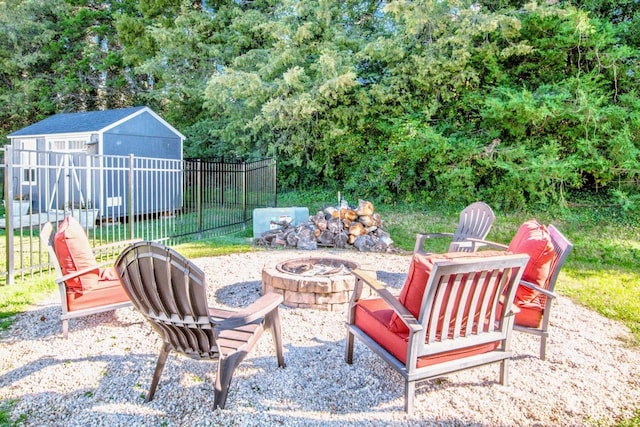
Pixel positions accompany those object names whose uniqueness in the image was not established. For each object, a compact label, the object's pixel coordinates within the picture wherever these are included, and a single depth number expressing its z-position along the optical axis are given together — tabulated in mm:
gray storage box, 8031
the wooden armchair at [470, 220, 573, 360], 3062
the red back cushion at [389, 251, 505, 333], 2291
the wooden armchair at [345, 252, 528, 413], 2217
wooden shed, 10289
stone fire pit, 4012
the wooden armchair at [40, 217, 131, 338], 3297
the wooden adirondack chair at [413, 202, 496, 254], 4902
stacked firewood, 7391
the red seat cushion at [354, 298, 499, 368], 2373
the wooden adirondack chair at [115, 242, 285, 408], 2150
